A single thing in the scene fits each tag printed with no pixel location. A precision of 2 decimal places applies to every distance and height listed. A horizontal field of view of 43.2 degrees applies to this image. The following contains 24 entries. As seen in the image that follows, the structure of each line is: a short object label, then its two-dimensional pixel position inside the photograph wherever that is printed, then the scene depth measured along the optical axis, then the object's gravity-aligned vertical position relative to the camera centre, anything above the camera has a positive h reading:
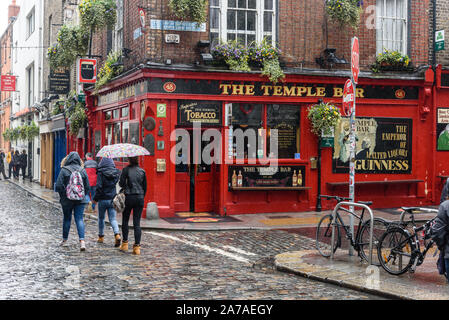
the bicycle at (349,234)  8.74 -1.32
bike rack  8.58 -1.10
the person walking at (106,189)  11.02 -0.72
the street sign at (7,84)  36.52 +4.38
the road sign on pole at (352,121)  9.62 +0.56
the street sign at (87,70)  19.97 +2.88
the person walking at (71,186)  10.30 -0.65
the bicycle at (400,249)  7.90 -1.36
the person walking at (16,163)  34.22 -0.70
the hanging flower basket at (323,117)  15.91 +1.03
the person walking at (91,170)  15.96 -0.51
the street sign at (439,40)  17.09 +3.47
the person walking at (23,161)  33.97 -0.58
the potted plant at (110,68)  18.02 +2.72
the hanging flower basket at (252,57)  15.61 +2.68
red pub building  15.40 +0.86
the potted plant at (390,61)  16.86 +2.78
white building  32.38 +5.18
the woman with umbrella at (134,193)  10.12 -0.73
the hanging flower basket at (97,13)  17.75 +4.38
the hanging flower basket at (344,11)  16.05 +4.07
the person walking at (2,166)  34.15 -0.89
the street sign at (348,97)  9.74 +0.99
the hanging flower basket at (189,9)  14.74 +3.78
